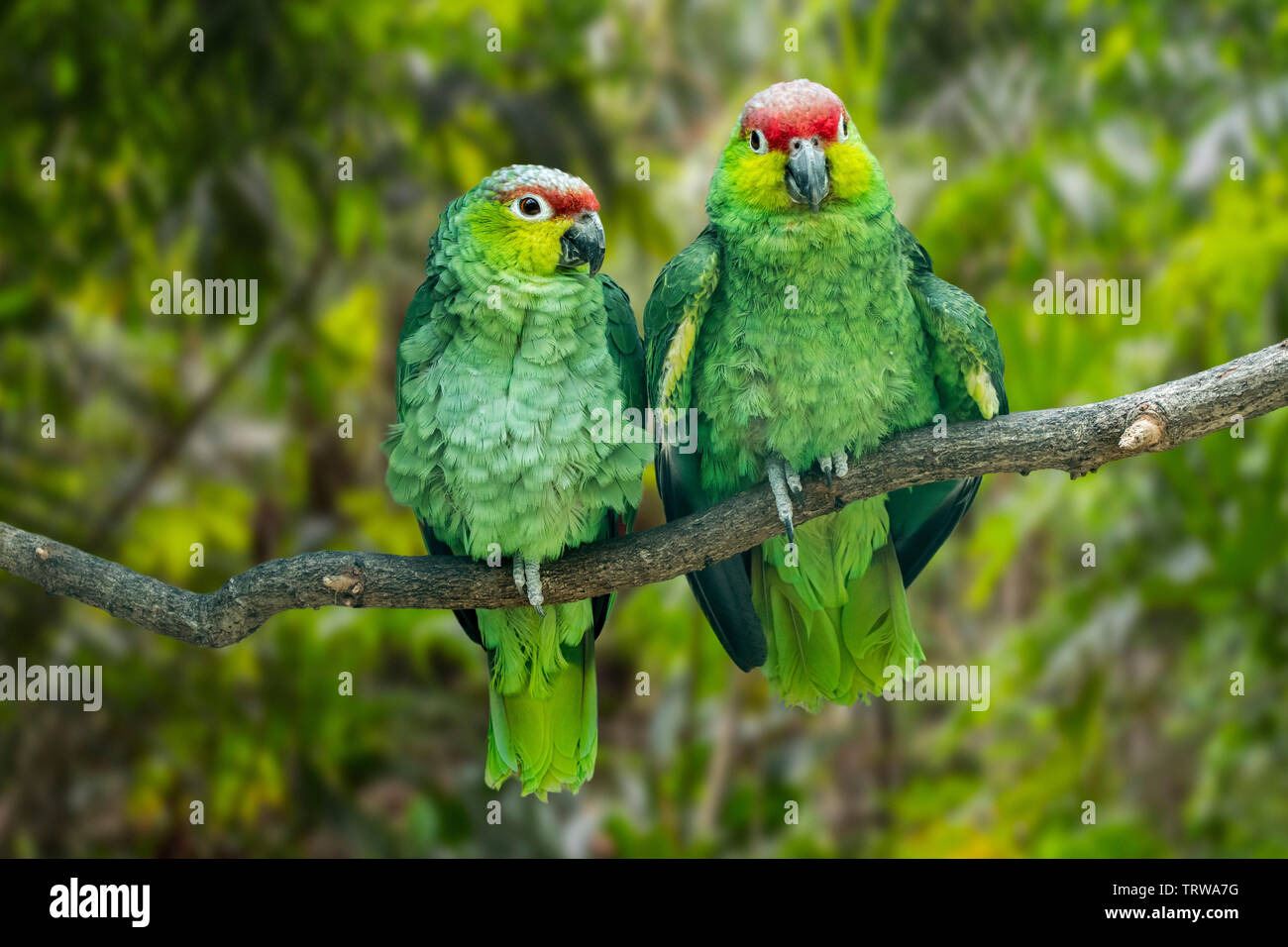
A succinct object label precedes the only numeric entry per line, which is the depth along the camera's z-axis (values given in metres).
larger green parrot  2.49
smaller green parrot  2.45
